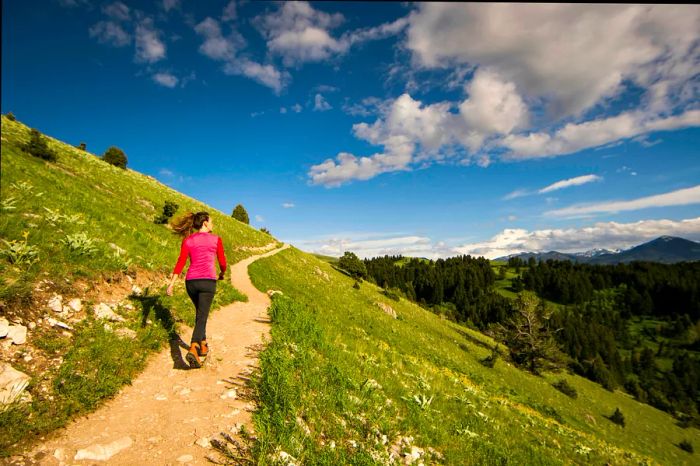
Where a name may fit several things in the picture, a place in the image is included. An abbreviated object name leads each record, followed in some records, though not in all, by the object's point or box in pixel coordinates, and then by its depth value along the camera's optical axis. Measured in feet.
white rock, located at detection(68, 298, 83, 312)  26.89
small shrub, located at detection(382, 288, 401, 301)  170.28
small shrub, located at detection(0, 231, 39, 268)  27.02
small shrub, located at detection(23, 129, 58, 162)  80.43
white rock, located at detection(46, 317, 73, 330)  24.23
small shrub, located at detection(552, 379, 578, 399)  136.37
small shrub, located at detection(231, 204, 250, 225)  235.81
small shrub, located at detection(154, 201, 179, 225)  84.70
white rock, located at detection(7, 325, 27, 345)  21.23
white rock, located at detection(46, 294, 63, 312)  25.35
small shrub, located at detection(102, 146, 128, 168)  159.12
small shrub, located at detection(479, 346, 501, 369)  110.75
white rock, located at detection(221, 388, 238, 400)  22.54
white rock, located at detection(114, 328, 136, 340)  27.48
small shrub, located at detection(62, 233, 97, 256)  33.19
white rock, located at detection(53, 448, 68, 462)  15.64
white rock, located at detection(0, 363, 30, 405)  17.66
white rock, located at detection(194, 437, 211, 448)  17.31
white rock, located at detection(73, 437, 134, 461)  16.06
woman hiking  26.73
